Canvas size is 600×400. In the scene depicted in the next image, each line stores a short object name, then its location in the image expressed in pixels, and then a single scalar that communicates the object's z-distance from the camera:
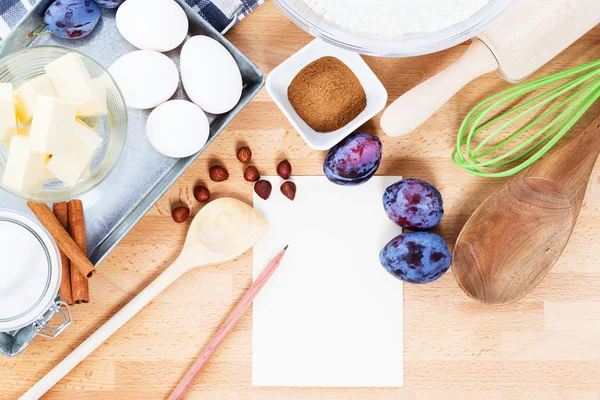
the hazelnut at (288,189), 0.66
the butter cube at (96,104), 0.53
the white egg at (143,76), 0.58
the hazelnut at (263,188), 0.66
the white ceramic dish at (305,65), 0.62
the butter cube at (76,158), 0.53
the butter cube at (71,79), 0.51
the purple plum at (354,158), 0.61
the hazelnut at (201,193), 0.66
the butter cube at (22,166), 0.51
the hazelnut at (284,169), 0.66
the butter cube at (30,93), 0.51
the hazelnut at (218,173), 0.65
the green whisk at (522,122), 0.63
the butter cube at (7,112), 0.51
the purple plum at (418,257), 0.62
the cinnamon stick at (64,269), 0.62
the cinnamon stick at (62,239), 0.60
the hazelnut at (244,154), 0.65
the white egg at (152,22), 0.57
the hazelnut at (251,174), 0.66
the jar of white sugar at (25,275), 0.59
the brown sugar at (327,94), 0.63
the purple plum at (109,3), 0.58
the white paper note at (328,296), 0.68
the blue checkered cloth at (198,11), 0.62
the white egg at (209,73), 0.58
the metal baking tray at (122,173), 0.61
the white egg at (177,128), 0.58
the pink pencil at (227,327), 0.66
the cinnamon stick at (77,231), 0.62
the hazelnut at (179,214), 0.66
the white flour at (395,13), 0.52
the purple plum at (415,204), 0.63
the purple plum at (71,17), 0.57
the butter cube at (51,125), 0.49
